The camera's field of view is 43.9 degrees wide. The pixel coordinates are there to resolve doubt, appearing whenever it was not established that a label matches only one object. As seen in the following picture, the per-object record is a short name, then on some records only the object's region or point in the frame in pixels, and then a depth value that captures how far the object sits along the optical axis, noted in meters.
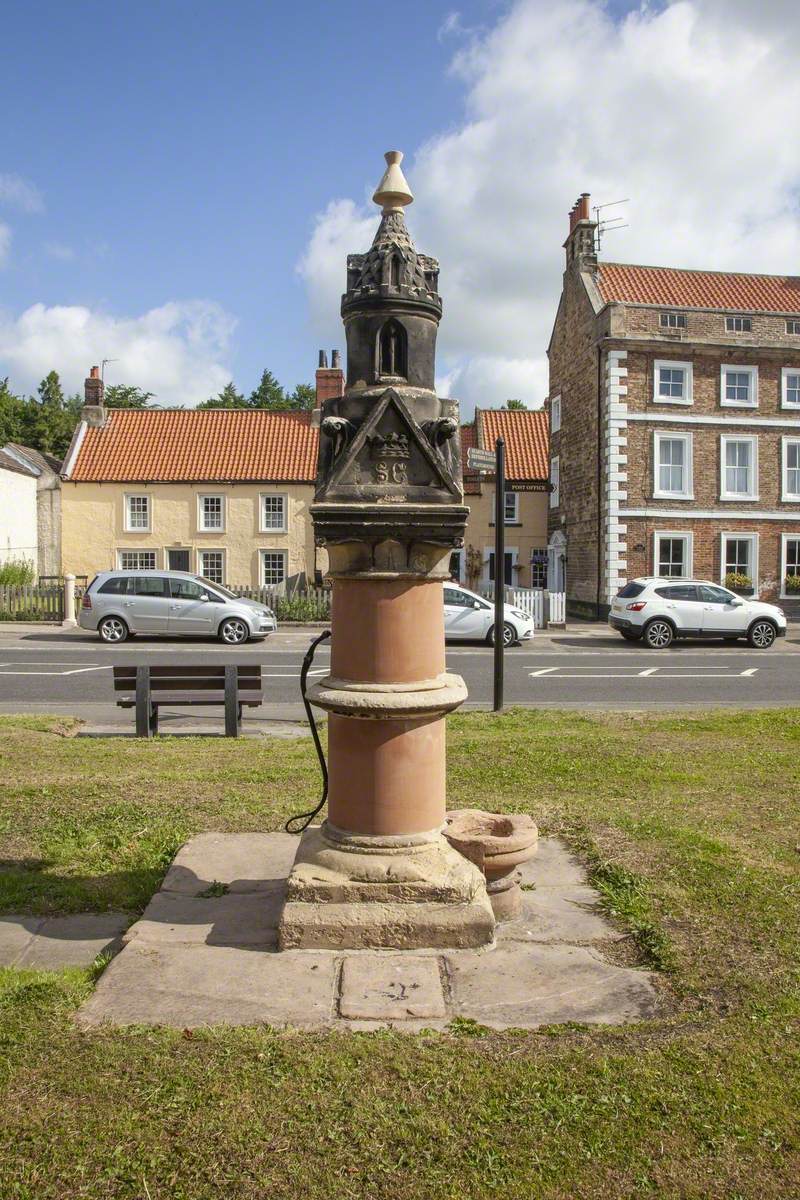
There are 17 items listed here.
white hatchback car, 22.69
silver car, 22.34
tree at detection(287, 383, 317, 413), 74.62
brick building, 30.30
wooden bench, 10.88
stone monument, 4.55
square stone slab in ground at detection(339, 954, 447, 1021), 3.87
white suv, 23.41
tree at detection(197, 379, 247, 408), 73.88
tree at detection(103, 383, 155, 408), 66.00
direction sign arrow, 12.23
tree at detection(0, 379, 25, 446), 58.41
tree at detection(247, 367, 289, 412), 73.31
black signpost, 12.17
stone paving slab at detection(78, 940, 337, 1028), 3.82
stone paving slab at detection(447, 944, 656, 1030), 3.90
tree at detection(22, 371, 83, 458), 57.41
